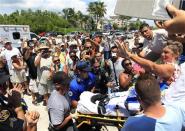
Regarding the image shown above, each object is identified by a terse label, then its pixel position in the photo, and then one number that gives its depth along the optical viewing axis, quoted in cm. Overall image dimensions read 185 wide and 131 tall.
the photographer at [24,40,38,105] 440
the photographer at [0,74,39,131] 141
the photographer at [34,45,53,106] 404
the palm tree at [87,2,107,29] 4410
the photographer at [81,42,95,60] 386
